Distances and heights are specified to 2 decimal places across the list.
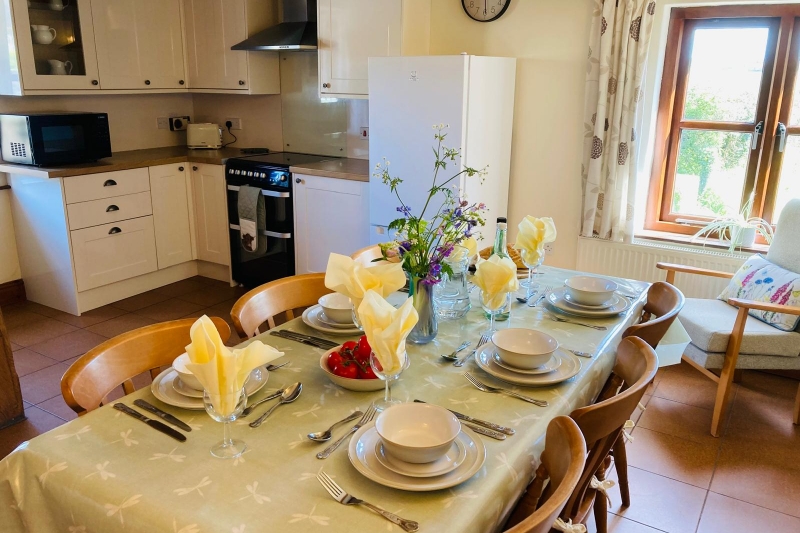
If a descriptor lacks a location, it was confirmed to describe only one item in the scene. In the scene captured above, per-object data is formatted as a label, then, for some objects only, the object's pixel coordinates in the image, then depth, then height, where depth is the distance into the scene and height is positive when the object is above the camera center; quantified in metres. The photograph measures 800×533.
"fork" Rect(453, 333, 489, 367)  1.60 -0.62
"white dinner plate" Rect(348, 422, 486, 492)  1.09 -0.63
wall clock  3.71 +0.63
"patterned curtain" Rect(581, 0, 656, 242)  3.30 +0.03
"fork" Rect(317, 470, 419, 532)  1.01 -0.64
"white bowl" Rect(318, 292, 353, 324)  1.80 -0.56
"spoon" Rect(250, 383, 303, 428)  1.39 -0.62
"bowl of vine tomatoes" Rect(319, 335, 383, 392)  1.44 -0.59
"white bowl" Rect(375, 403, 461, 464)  1.20 -0.60
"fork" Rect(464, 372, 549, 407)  1.41 -0.63
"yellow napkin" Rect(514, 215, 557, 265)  1.97 -0.37
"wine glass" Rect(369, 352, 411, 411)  1.32 -0.55
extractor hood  3.97 +0.52
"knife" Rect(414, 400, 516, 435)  1.28 -0.63
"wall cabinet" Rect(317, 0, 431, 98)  3.63 +0.46
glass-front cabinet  3.62 +0.39
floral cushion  2.79 -0.77
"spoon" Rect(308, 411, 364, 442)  1.24 -0.63
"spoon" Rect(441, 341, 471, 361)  1.62 -0.61
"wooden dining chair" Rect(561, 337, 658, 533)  1.23 -0.60
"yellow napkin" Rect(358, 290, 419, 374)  1.25 -0.42
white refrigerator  3.25 -0.02
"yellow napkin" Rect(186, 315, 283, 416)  1.11 -0.45
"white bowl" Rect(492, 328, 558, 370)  1.50 -0.57
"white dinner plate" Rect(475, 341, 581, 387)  1.47 -0.61
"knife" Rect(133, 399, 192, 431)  1.30 -0.63
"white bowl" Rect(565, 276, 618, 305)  1.96 -0.55
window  3.30 +0.01
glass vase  1.66 -0.53
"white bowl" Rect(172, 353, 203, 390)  1.39 -0.58
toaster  4.75 -0.18
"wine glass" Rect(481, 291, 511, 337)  1.69 -0.50
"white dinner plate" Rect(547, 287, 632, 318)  1.92 -0.59
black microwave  3.66 -0.17
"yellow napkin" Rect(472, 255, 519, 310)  1.65 -0.42
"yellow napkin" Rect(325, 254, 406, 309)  1.45 -0.37
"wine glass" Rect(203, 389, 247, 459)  1.14 -0.54
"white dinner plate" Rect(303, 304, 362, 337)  1.75 -0.60
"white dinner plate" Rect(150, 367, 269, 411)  1.36 -0.62
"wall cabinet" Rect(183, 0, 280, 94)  4.29 +0.44
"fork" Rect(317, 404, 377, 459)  1.20 -0.64
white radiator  3.39 -0.79
